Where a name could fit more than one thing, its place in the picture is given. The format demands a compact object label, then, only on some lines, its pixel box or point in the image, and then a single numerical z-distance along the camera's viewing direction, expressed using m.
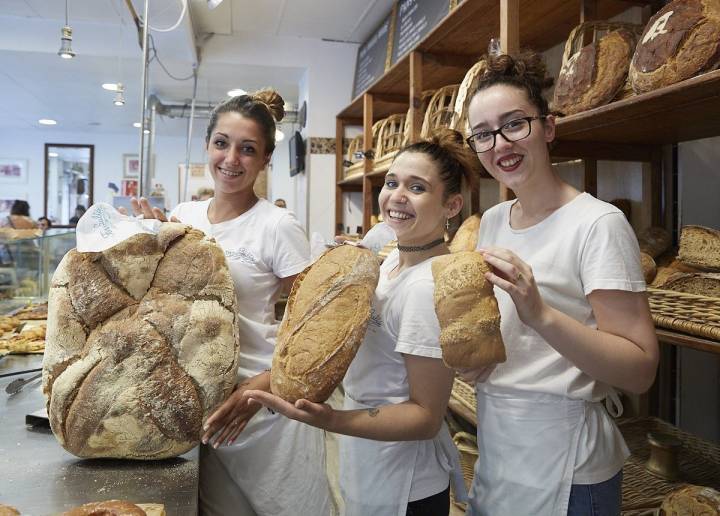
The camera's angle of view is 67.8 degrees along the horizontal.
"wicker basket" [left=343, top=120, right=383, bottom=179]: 3.95
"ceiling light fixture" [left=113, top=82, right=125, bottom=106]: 3.81
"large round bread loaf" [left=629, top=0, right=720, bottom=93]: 1.21
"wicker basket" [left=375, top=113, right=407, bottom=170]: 3.35
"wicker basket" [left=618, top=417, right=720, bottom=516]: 1.69
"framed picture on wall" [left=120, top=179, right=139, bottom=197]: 9.87
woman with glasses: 1.03
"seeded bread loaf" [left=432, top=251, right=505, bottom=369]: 0.95
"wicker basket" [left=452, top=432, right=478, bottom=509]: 2.34
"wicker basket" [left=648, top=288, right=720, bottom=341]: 1.29
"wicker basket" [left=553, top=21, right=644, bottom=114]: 1.62
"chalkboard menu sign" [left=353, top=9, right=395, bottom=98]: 4.45
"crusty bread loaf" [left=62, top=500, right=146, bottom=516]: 0.91
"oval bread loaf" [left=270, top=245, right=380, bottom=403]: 1.02
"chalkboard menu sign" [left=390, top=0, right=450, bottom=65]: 3.43
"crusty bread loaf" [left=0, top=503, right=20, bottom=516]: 0.92
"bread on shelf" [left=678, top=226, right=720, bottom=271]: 1.50
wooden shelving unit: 1.36
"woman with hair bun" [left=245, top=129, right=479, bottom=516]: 1.10
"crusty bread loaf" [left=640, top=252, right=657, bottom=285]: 1.67
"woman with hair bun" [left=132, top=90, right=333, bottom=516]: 1.45
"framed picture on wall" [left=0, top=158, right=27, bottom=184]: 10.11
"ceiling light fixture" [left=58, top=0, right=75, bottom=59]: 2.45
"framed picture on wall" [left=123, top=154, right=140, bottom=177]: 10.42
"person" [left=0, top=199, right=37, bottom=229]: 3.57
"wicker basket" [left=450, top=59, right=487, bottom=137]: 2.04
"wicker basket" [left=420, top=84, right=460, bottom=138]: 2.56
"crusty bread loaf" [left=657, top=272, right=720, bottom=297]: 1.47
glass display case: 2.53
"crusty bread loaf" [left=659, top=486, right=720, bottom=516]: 1.47
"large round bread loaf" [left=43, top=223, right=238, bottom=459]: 1.17
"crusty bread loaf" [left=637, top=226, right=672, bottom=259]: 1.85
